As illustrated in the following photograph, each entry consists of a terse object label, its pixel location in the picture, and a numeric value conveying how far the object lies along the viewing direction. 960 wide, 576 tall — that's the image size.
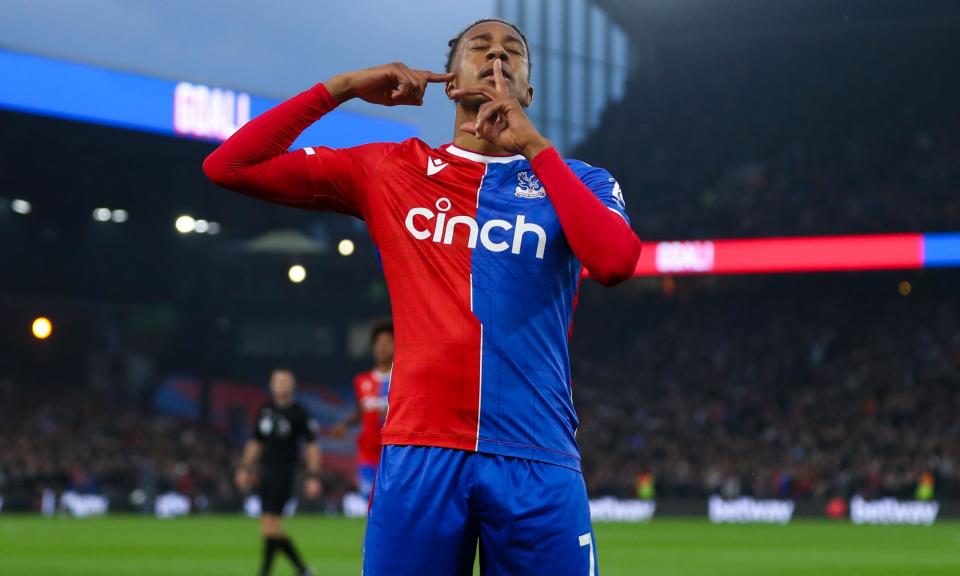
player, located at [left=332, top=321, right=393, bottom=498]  13.64
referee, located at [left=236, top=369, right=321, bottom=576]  11.75
